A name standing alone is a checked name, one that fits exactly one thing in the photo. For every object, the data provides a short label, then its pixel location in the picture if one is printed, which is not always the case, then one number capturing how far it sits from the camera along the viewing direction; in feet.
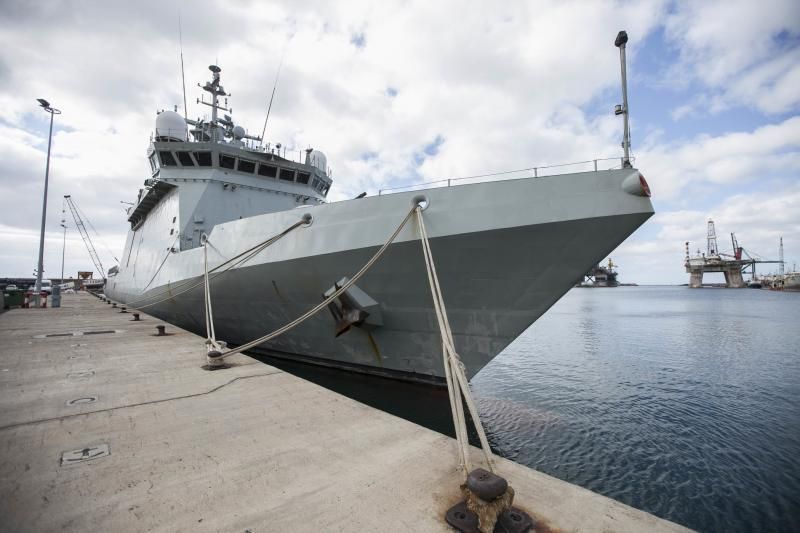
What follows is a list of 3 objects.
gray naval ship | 14.97
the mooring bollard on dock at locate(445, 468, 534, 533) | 5.01
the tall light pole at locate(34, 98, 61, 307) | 55.06
